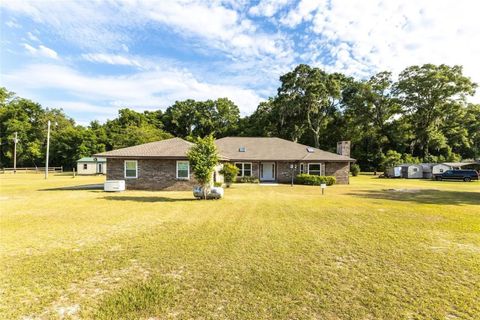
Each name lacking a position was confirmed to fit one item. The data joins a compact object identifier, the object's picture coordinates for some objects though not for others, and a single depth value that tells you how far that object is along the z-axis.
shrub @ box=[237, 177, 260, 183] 25.73
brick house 19.20
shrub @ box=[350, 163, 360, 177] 39.04
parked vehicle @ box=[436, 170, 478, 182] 32.53
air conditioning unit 17.33
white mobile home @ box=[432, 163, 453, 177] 37.00
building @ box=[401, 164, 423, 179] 37.56
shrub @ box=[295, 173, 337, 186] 24.17
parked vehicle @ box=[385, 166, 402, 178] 37.50
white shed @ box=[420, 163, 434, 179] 37.84
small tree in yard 14.01
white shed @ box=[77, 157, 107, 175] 42.22
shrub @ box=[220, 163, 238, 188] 20.83
